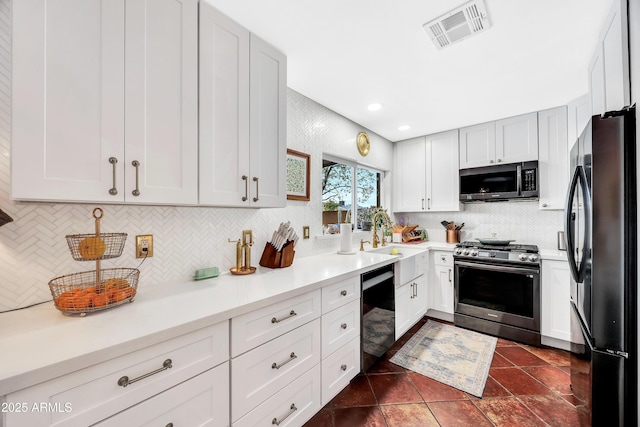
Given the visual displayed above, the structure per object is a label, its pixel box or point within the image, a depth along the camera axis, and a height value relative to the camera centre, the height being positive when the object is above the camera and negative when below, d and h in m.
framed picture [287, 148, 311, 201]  2.37 +0.38
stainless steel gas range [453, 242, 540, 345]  2.66 -0.83
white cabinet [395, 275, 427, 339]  2.62 -0.99
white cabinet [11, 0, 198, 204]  0.93 +0.48
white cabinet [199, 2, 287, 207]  1.44 +0.62
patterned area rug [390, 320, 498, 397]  2.11 -1.34
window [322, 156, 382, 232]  2.98 +0.29
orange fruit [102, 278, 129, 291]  1.14 -0.31
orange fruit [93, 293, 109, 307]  1.06 -0.35
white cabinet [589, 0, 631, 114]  1.31 +0.87
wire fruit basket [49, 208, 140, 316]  1.03 -0.31
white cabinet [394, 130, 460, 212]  3.56 +0.59
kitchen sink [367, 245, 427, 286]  2.50 -0.52
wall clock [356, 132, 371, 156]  3.31 +0.93
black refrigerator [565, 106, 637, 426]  1.18 -0.26
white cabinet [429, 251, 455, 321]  3.18 -0.92
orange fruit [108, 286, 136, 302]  1.13 -0.35
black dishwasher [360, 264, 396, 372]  2.06 -0.86
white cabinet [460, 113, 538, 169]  3.00 +0.90
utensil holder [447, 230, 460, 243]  3.69 -0.31
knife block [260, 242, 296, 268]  1.99 -0.32
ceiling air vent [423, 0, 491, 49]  1.47 +1.16
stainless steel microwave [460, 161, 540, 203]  2.98 +0.39
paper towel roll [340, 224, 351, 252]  2.76 -0.24
